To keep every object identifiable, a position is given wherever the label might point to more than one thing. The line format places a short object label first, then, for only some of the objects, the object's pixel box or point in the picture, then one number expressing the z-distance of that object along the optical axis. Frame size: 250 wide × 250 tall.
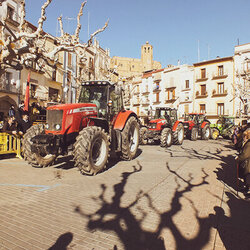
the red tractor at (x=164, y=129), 10.48
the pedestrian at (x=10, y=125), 8.23
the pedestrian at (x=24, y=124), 7.36
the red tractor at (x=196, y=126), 14.41
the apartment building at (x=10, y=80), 18.80
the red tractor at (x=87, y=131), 4.82
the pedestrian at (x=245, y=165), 3.78
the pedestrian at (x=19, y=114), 7.28
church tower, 74.06
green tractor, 17.32
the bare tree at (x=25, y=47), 7.65
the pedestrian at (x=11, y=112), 9.86
